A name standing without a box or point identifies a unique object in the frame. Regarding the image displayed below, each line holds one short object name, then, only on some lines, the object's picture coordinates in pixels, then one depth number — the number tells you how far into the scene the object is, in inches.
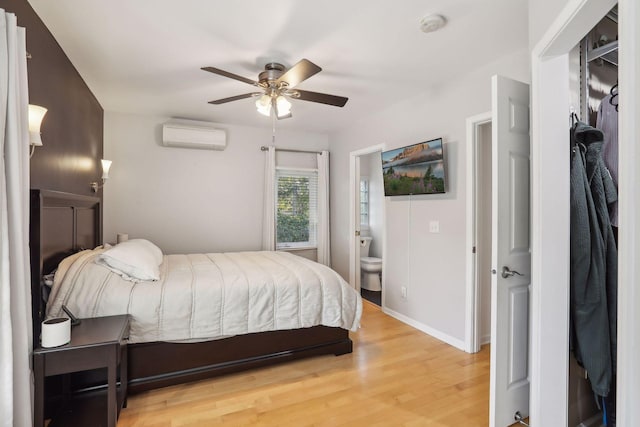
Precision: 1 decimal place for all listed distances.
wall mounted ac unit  159.3
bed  79.2
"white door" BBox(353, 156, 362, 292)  178.1
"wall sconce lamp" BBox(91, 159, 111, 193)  132.0
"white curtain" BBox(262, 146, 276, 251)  181.6
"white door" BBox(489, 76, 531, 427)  66.2
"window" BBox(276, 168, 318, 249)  192.2
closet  62.0
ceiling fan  97.7
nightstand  61.7
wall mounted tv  121.2
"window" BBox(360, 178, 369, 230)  220.1
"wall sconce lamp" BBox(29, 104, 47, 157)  65.7
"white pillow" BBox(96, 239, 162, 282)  90.1
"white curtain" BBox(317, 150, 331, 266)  195.8
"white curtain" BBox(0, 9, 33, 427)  54.7
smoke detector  78.7
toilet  189.9
